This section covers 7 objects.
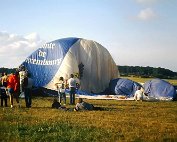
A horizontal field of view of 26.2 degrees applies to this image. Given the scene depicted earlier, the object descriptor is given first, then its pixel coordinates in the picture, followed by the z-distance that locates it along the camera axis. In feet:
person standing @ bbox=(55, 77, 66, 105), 72.59
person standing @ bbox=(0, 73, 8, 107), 66.28
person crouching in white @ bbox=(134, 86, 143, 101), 85.90
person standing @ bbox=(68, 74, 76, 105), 72.59
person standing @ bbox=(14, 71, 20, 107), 63.16
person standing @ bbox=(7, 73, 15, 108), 63.41
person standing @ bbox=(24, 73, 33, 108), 63.64
